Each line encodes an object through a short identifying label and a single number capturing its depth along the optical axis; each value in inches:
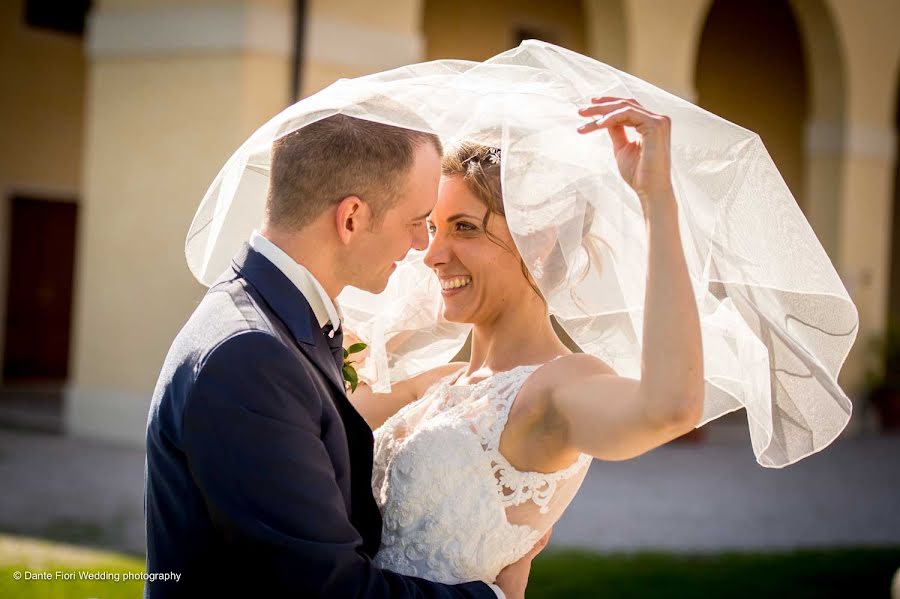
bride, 95.3
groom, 81.1
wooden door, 612.7
